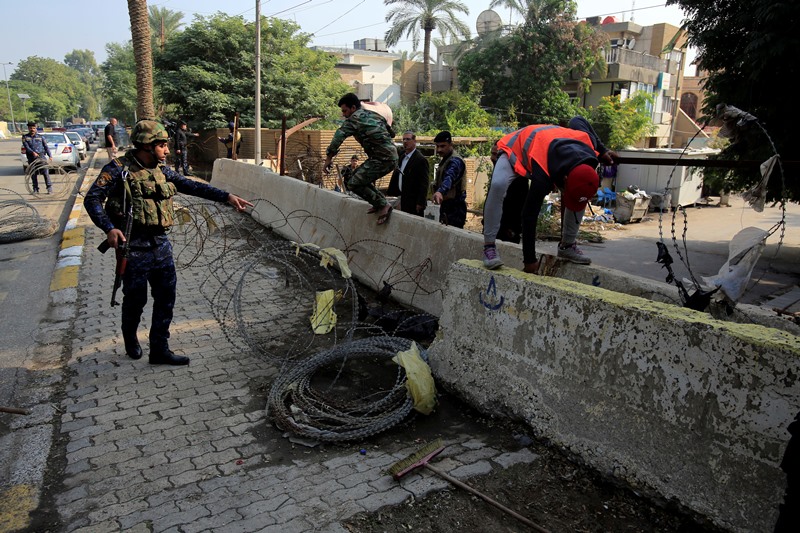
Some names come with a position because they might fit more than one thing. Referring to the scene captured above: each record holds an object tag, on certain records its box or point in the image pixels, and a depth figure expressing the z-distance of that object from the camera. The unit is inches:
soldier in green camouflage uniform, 264.4
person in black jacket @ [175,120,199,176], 727.1
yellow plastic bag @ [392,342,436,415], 157.2
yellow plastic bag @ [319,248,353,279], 207.5
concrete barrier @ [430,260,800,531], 103.6
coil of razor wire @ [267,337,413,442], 148.6
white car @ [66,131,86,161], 1133.5
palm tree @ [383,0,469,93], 1582.2
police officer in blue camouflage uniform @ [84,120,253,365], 179.6
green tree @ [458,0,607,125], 1312.7
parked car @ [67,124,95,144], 1810.3
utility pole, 719.7
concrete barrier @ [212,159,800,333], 167.8
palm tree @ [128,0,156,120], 705.0
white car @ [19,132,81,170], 836.6
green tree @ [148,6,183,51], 2095.2
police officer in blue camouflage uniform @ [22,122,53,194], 627.7
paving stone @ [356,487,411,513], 120.7
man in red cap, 151.5
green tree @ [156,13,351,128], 993.5
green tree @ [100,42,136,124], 1604.3
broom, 124.6
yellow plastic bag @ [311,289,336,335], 221.1
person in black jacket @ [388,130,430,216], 298.5
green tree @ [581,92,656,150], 1072.8
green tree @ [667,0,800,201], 326.6
